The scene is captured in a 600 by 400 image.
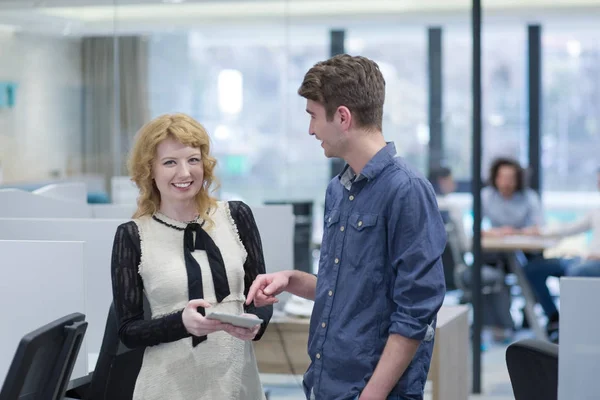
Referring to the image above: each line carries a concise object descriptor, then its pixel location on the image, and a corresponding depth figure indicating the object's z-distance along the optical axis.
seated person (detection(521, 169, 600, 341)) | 5.94
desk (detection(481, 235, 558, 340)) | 6.24
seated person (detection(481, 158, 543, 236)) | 6.75
